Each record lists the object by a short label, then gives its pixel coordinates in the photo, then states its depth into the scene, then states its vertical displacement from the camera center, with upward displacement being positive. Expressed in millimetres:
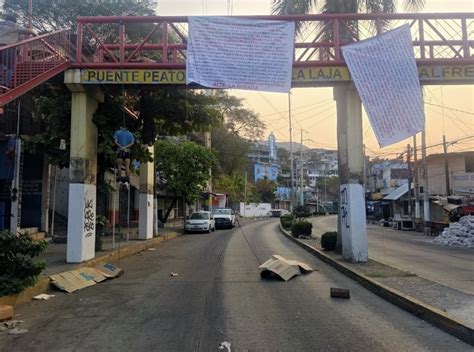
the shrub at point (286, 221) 35000 -1354
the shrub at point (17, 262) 8477 -1041
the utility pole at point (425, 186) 34281 +1158
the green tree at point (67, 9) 30453 +12752
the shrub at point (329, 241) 17234 -1388
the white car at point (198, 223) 33688 -1367
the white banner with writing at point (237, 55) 12875 +4062
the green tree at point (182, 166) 34031 +2740
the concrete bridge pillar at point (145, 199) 22594 +253
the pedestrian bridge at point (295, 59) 13461 +4175
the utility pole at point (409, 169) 43456 +2963
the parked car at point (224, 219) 39812 -1314
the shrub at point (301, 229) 25672 -1404
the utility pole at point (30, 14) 13020 +5233
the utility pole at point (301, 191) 59859 +1442
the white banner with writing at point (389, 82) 12234 +3191
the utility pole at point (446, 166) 38719 +2985
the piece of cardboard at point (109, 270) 12234 -1733
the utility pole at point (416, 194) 38472 +618
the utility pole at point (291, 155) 45138 +5407
